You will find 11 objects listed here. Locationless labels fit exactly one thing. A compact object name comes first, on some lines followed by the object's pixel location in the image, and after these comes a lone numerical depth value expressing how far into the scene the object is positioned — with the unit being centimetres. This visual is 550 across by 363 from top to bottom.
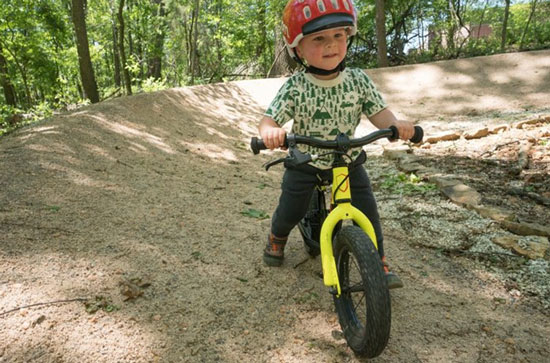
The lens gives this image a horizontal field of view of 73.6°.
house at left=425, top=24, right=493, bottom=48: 1930
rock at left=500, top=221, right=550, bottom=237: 303
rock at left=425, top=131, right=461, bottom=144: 629
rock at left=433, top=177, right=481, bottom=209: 375
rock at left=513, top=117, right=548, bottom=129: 579
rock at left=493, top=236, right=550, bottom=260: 282
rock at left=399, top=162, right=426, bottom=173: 500
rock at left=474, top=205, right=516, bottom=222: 331
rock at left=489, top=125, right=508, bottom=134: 599
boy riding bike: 206
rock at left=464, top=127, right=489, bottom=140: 598
